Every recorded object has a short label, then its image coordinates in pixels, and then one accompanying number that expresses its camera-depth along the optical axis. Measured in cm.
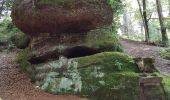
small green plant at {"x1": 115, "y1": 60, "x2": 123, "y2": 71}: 463
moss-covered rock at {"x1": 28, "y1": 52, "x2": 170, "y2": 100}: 432
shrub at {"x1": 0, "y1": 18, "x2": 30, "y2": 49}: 731
